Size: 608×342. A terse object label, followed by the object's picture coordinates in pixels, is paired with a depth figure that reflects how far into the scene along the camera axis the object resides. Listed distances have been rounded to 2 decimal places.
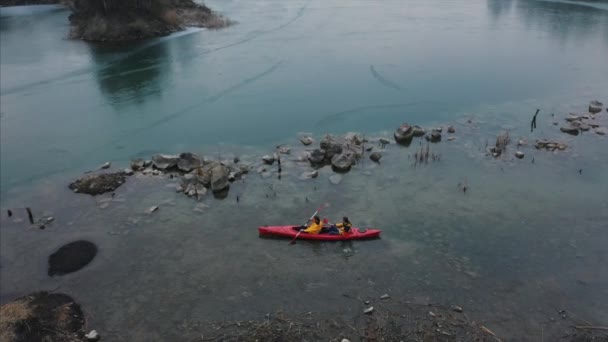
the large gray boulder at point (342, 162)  28.17
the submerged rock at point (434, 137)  32.41
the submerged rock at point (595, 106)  36.59
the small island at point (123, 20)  62.09
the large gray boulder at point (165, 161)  28.12
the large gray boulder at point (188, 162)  27.93
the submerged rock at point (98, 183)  26.02
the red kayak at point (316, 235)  21.34
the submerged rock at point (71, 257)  20.08
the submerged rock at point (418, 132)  33.22
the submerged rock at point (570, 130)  33.02
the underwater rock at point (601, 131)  32.74
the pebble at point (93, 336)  16.36
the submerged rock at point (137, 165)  28.31
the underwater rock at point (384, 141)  31.90
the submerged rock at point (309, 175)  27.19
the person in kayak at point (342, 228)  21.22
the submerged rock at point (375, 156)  29.47
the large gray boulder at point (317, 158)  28.81
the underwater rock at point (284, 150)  30.48
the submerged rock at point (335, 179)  26.80
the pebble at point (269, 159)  28.86
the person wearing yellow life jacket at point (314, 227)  21.36
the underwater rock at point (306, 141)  31.81
